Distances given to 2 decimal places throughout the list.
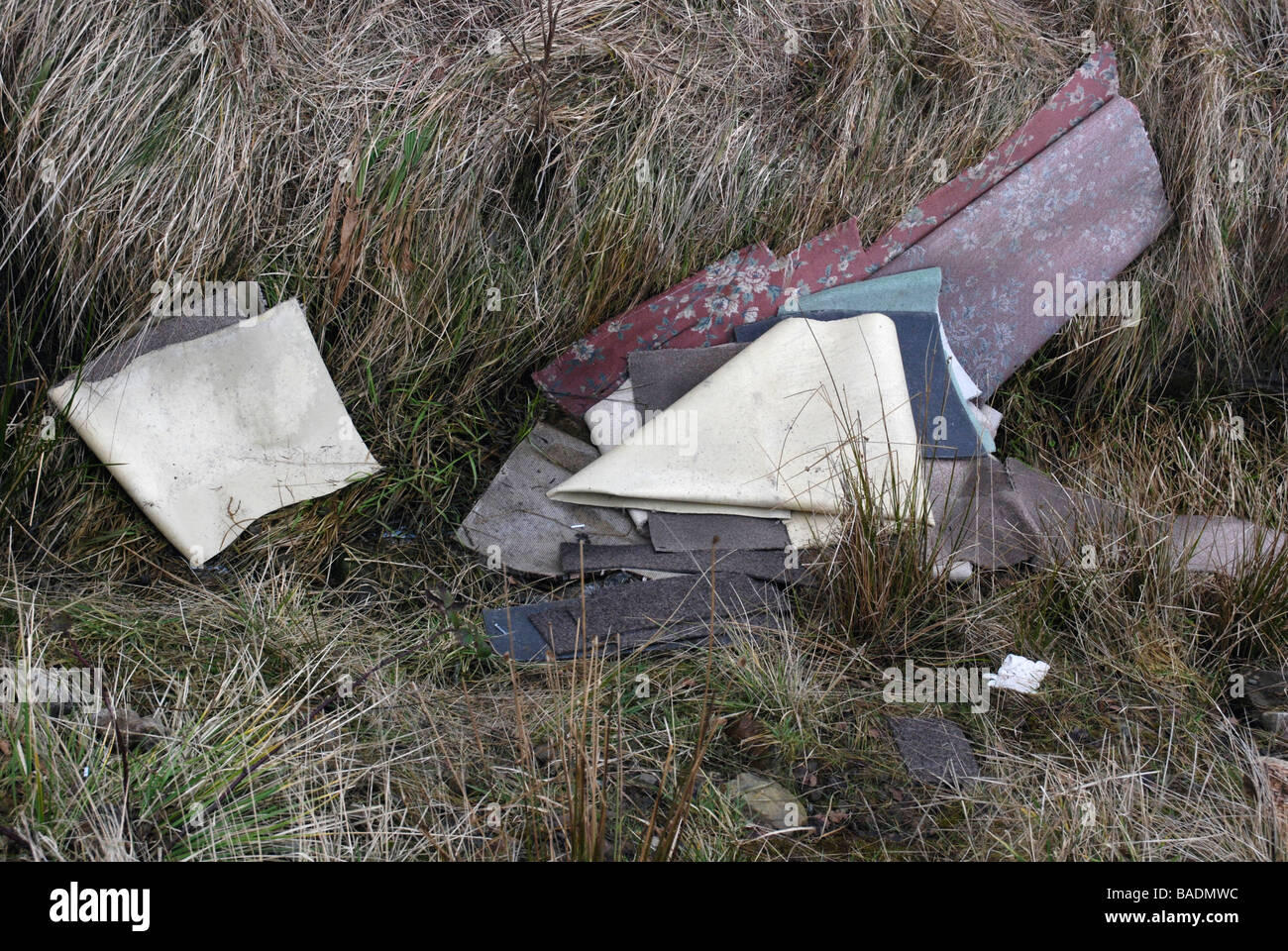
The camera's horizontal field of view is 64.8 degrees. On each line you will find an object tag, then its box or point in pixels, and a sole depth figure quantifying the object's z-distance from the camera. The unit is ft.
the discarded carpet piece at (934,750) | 8.00
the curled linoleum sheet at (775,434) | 10.68
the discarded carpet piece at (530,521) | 10.69
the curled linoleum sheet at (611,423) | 11.57
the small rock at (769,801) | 7.64
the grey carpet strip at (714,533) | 10.61
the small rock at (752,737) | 8.20
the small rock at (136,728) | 7.41
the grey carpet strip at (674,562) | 10.35
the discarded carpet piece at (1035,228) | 12.41
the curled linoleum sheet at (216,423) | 10.07
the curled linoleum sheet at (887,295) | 11.93
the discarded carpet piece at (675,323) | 11.82
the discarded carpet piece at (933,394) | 11.17
